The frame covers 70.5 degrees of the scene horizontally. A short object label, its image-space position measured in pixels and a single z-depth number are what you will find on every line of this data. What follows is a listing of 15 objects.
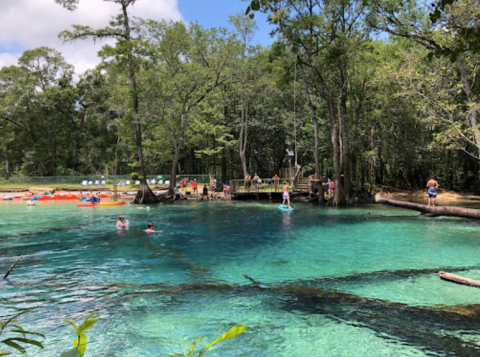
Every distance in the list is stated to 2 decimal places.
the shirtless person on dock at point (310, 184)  32.02
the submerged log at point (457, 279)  5.88
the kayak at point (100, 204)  29.93
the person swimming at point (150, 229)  16.20
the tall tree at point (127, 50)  27.98
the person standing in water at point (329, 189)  30.78
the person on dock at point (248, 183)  35.49
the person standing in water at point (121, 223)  17.70
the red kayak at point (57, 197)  38.34
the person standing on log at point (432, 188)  21.36
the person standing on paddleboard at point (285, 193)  26.69
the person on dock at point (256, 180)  35.10
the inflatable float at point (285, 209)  24.91
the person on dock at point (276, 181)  34.13
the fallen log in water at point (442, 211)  10.73
